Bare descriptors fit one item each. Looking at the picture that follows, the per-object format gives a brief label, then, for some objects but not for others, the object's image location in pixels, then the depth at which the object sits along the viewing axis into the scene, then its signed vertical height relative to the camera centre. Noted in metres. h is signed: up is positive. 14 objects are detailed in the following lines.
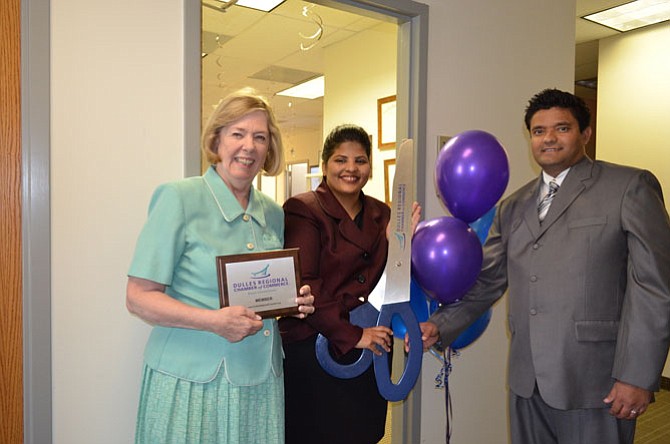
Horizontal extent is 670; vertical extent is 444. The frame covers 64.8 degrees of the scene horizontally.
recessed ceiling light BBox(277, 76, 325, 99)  6.61 +1.58
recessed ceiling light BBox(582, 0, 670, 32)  3.99 +1.56
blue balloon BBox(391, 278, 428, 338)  1.78 -0.33
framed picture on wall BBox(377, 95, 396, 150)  3.88 +0.64
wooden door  1.60 -0.07
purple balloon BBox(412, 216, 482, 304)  1.61 -0.15
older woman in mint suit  1.31 -0.26
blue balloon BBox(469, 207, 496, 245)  1.82 -0.05
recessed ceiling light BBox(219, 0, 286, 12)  3.65 +1.43
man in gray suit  1.49 -0.25
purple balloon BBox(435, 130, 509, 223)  1.64 +0.11
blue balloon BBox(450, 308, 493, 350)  1.86 -0.45
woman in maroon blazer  1.68 -0.25
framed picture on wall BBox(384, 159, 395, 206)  3.89 +0.25
